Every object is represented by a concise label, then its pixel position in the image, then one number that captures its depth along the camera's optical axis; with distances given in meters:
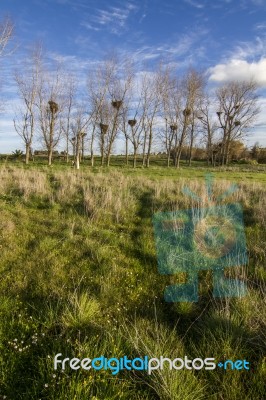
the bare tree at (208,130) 41.86
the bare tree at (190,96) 36.73
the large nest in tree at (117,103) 34.94
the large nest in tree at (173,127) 38.87
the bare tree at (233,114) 40.56
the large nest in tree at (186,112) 36.91
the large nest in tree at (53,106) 31.60
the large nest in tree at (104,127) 38.53
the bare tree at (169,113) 35.53
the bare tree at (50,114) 31.83
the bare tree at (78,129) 25.70
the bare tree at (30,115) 30.50
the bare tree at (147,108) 35.20
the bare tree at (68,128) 35.06
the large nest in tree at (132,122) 38.03
